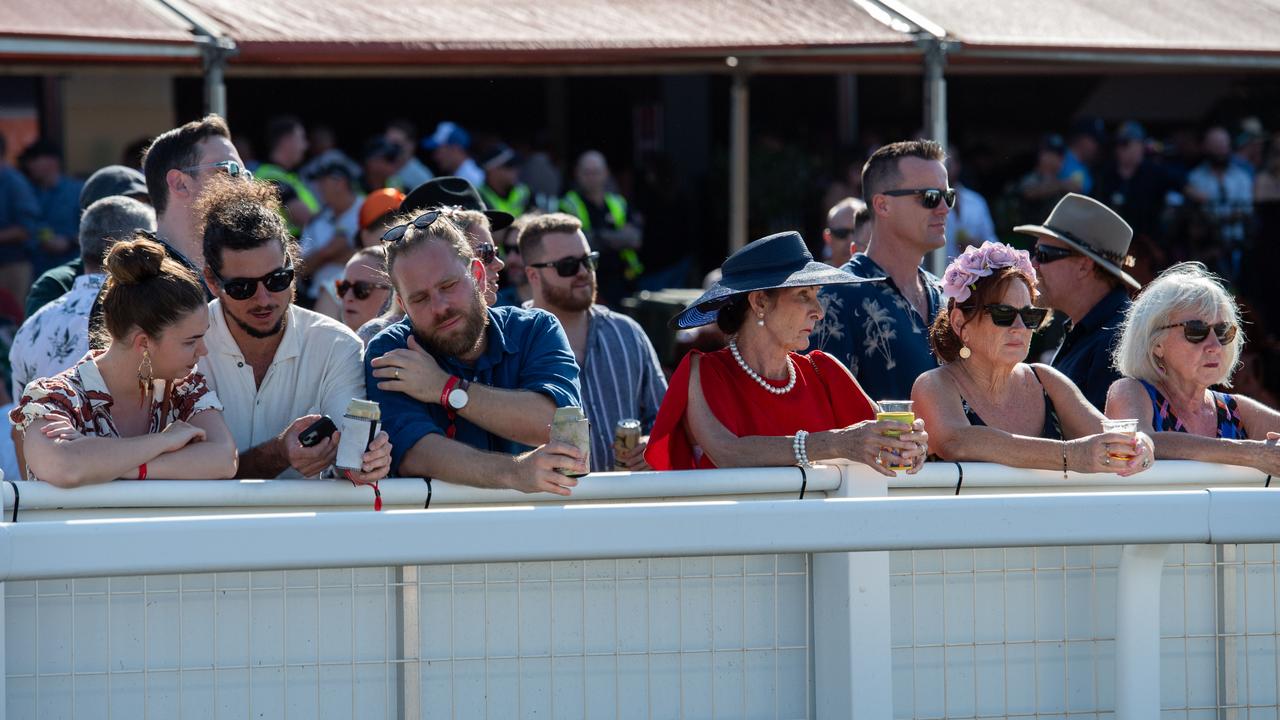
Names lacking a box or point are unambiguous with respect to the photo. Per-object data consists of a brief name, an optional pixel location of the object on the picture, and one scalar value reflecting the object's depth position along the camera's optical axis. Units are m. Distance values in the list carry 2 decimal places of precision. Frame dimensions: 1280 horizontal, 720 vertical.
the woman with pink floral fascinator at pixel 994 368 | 7.48
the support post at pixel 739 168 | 17.36
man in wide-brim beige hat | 9.36
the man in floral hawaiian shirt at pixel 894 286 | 9.02
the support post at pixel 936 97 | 13.97
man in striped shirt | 9.80
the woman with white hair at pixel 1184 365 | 7.69
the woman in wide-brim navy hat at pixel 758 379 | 7.40
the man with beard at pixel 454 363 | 6.68
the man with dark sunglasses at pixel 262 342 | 7.02
